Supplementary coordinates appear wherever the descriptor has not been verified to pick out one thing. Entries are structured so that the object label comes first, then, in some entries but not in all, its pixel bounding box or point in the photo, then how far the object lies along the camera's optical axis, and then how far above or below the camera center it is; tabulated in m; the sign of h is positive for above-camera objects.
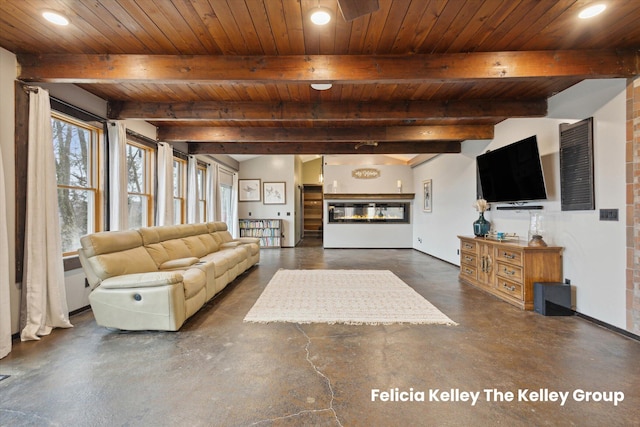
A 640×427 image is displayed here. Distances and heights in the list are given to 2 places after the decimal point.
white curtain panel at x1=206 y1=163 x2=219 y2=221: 7.01 +0.53
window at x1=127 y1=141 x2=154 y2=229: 4.54 +0.47
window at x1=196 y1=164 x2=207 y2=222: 6.91 +0.50
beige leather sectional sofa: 2.72 -0.68
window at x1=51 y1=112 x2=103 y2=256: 3.31 +0.44
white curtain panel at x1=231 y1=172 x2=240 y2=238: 8.70 +0.07
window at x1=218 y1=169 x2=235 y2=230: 8.20 +0.45
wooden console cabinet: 3.36 -0.73
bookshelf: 9.10 -0.54
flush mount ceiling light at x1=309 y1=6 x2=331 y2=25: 2.03 +1.41
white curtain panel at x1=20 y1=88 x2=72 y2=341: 2.65 -0.24
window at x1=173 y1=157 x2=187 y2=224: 5.83 +0.49
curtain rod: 2.70 +1.18
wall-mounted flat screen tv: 3.55 +0.51
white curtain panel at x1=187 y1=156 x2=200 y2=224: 5.95 +0.44
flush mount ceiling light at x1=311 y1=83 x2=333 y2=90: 3.14 +1.39
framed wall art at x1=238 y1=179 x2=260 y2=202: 9.24 +0.71
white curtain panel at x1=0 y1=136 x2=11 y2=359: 2.36 -0.54
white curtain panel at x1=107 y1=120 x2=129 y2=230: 3.81 +0.49
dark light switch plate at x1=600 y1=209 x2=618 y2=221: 2.77 -0.05
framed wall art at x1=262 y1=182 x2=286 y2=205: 9.23 +0.61
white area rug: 3.10 -1.14
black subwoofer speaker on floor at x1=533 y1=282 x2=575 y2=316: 3.20 -1.01
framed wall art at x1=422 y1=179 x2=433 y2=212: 7.32 +0.39
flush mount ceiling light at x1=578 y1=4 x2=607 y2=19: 2.01 +1.41
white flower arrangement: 4.48 +0.08
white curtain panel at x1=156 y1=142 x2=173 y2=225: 4.92 +0.41
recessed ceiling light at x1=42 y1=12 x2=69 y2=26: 2.11 +1.47
